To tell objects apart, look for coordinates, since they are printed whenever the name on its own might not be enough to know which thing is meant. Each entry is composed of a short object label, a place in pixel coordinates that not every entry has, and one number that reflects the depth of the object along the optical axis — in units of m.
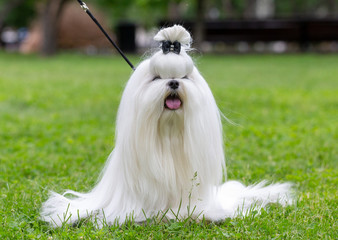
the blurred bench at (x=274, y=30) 23.50
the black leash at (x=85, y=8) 3.56
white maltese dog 2.81
